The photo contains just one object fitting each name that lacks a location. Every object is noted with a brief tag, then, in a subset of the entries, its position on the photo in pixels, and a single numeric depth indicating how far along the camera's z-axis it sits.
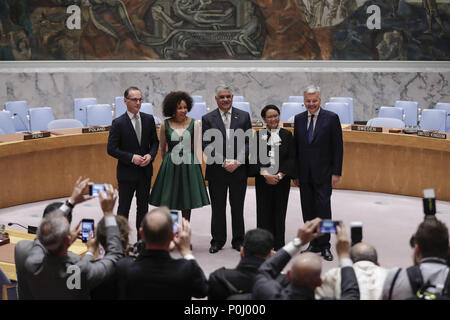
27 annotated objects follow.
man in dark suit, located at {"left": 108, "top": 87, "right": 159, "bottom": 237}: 6.64
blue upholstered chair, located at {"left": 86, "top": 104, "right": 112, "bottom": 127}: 11.16
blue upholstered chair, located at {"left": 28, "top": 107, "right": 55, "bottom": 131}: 11.01
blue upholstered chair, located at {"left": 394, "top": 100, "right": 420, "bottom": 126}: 11.49
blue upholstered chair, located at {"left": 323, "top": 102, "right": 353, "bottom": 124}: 11.12
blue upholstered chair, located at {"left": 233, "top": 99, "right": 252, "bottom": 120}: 11.32
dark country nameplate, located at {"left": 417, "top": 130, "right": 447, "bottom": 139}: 8.64
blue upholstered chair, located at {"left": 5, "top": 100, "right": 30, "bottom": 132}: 11.53
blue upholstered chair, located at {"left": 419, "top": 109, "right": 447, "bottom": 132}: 10.38
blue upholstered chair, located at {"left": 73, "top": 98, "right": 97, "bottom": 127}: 11.77
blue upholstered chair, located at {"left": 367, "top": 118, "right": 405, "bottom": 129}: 10.05
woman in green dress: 6.60
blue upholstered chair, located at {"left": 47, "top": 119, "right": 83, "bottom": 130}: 9.85
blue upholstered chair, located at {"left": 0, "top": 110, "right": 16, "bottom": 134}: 10.32
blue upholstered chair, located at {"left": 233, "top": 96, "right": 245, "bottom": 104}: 12.09
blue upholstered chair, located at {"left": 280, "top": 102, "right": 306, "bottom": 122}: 11.38
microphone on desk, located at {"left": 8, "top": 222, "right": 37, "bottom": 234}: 5.62
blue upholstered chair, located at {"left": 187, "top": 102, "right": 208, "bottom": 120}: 11.33
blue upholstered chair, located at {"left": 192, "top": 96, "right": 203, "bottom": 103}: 12.39
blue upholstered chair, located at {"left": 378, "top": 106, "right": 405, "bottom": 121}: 10.95
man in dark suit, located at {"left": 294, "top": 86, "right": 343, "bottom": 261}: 6.51
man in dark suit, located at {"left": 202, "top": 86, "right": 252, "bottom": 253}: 6.71
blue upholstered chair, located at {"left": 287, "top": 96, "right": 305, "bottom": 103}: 12.25
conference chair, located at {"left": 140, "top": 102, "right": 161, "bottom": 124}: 11.15
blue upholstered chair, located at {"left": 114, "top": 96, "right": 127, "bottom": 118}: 11.61
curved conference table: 8.74
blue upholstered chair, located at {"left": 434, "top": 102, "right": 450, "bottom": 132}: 11.15
